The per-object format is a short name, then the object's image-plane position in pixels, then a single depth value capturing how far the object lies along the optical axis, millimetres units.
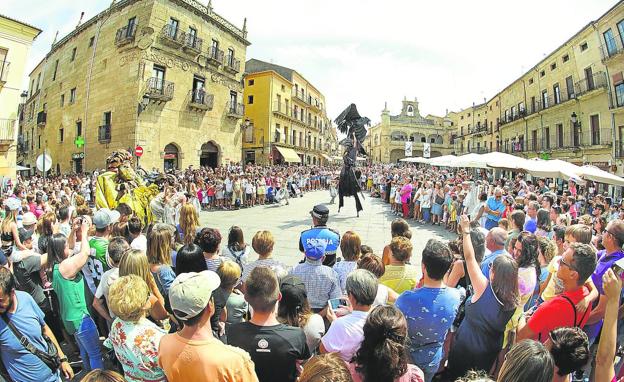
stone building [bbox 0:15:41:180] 18906
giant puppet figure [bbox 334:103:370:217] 12938
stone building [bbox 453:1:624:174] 23453
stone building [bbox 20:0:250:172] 21688
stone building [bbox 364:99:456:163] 77062
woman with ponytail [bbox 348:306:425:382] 1845
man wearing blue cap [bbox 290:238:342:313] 3234
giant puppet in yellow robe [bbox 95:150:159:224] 6688
